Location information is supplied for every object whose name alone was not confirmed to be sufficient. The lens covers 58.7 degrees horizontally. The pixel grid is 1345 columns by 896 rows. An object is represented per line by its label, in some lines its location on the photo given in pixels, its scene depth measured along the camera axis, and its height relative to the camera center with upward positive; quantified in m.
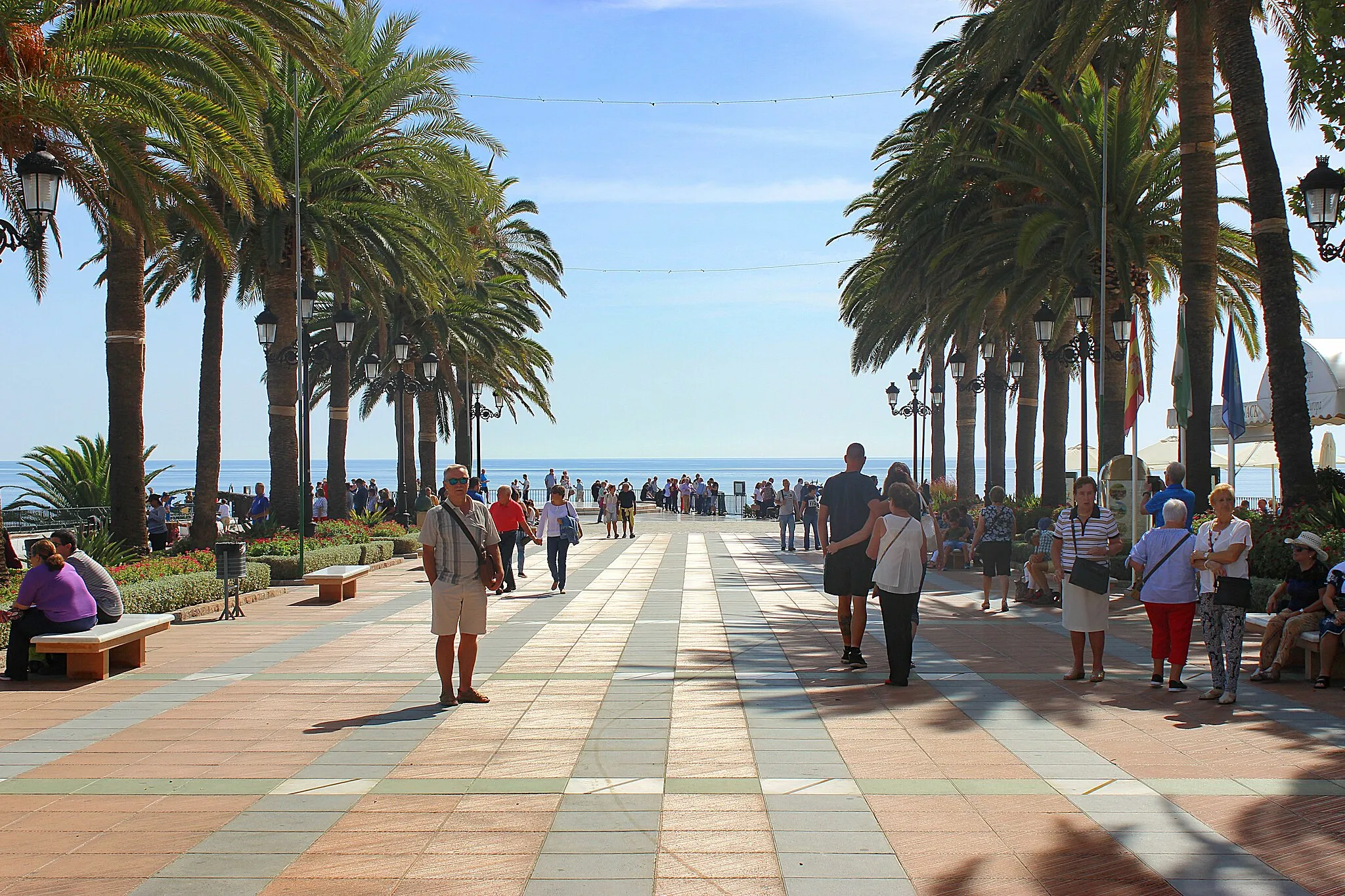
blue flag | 20.19 +1.18
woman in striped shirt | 9.66 -0.78
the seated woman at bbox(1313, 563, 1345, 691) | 9.18 -1.27
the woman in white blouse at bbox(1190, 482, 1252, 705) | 8.80 -0.85
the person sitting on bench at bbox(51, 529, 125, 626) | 10.48 -0.96
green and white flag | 17.75 +1.14
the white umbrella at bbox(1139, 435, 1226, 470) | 39.66 +0.23
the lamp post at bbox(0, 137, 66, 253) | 11.49 +2.86
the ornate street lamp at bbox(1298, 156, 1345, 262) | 12.89 +2.86
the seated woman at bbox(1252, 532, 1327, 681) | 9.55 -1.21
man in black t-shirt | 10.46 -0.65
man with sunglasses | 8.83 -0.83
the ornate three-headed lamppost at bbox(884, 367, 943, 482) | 36.44 +1.91
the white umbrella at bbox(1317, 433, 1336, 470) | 32.03 +0.16
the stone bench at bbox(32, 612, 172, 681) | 9.67 -1.40
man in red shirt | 17.91 -0.76
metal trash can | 14.26 -1.02
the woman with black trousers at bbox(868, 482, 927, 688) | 9.48 -0.90
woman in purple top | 9.74 -1.06
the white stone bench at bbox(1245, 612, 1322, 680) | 9.44 -1.52
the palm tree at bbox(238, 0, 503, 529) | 22.67 +5.82
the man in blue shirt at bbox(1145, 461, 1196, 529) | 13.03 -0.35
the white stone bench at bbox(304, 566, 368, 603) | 16.61 -1.50
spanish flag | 19.56 +1.23
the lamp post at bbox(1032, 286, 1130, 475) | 20.17 +2.30
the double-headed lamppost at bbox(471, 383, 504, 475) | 41.97 +2.11
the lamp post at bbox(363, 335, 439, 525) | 28.77 +2.58
